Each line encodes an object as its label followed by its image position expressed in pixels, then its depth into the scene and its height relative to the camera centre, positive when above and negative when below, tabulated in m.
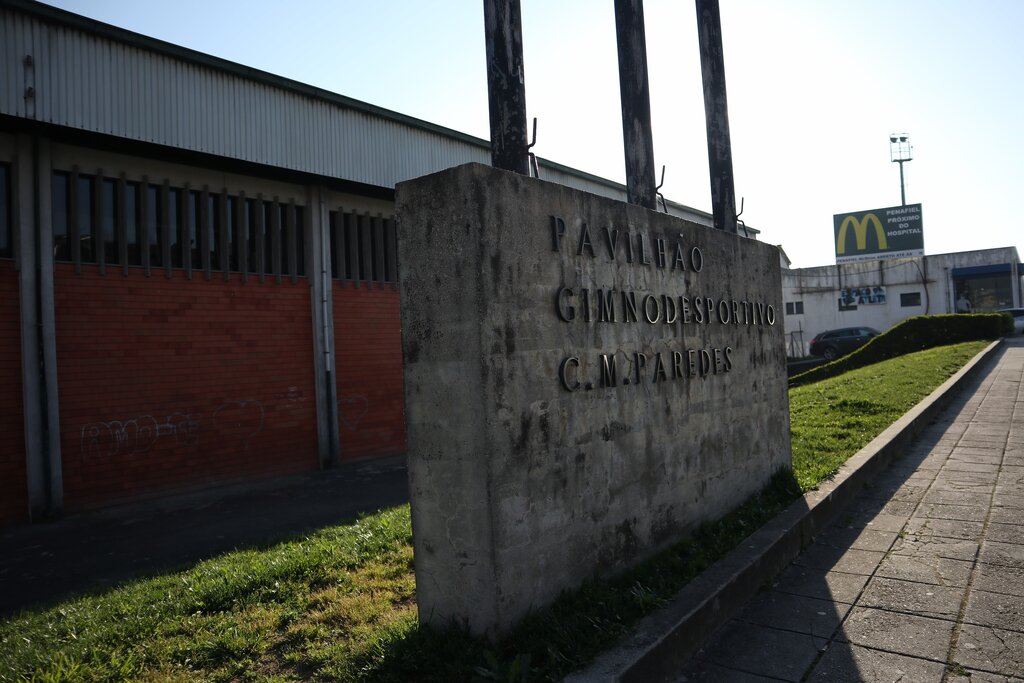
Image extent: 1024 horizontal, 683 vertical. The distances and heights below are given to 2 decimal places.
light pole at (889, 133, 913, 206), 54.88 +15.85
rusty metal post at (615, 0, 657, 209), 6.25 +2.31
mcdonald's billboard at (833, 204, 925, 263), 44.62 +7.04
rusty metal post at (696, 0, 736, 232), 7.13 +2.40
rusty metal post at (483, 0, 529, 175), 4.50 +1.76
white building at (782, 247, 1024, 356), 34.91 +2.63
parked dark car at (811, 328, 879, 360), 30.20 +0.05
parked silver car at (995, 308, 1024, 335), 25.46 +0.53
